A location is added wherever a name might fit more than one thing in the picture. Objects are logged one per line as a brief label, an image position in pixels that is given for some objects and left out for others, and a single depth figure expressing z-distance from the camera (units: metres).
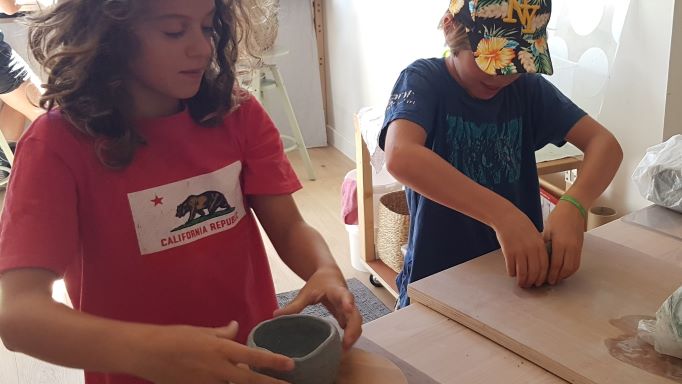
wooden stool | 2.98
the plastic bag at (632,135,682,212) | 1.09
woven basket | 1.93
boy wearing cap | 0.87
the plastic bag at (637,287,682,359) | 0.67
